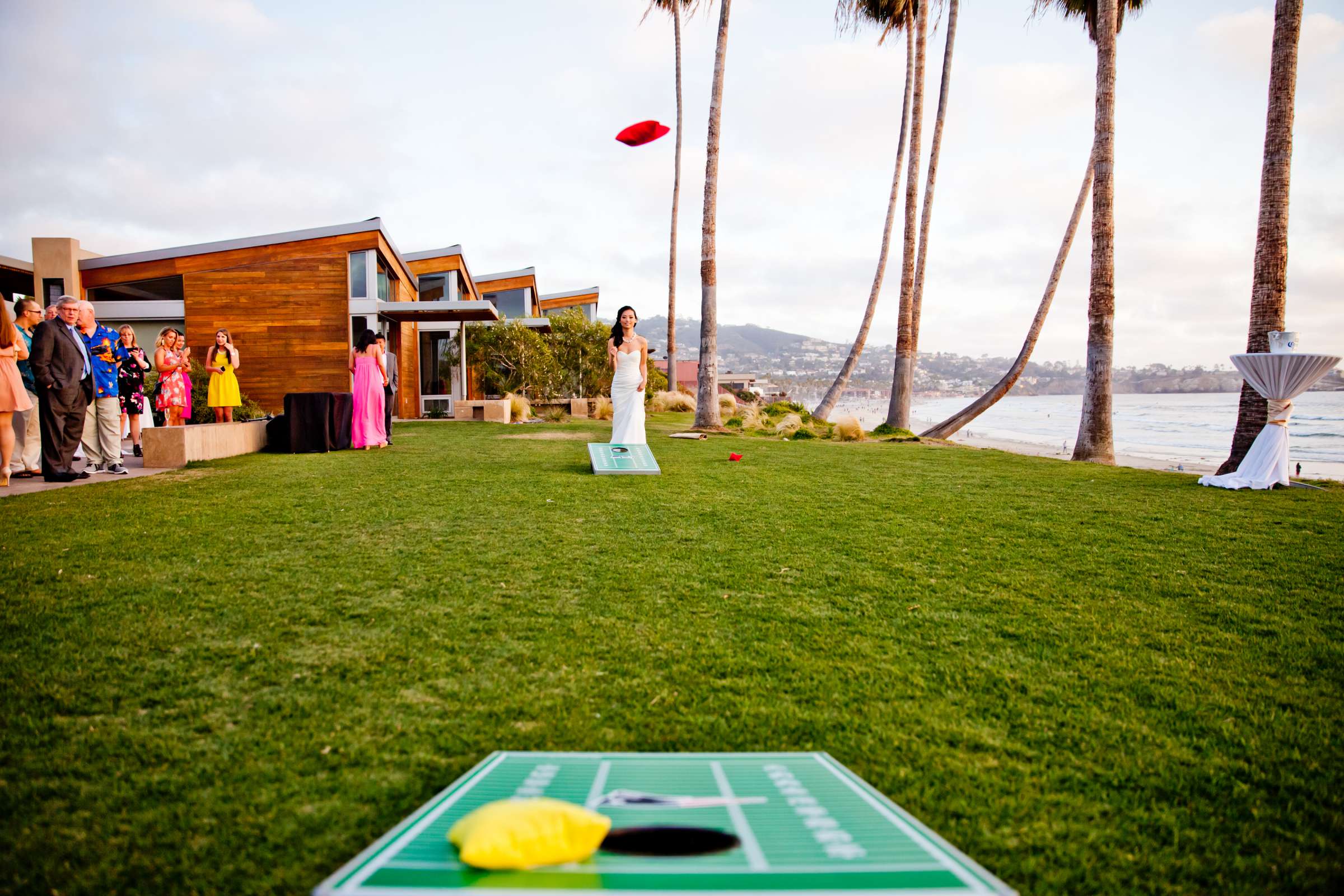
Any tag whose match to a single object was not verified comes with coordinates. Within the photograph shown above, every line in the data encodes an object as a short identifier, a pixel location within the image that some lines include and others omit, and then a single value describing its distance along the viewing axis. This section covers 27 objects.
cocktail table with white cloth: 7.29
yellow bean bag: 1.36
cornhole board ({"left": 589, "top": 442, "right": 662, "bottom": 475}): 8.37
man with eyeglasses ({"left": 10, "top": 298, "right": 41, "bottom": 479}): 7.64
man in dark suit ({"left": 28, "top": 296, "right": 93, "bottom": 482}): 7.04
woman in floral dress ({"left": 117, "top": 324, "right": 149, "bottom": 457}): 9.43
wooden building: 17.84
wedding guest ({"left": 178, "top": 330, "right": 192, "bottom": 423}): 11.07
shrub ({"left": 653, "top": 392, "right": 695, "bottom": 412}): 26.14
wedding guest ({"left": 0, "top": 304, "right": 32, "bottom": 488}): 6.78
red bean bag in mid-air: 13.87
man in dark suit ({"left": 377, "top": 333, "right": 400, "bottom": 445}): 12.61
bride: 9.52
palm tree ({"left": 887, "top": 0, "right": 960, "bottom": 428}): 16.53
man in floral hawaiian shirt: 7.95
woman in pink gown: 11.87
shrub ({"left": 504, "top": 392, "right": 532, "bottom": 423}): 20.59
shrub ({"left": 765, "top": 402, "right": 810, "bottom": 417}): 21.69
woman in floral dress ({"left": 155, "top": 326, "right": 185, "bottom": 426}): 10.45
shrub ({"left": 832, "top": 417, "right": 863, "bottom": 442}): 15.66
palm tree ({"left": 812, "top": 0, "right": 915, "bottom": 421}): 18.19
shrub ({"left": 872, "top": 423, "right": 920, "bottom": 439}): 15.94
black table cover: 10.73
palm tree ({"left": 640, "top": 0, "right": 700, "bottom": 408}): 22.55
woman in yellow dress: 10.96
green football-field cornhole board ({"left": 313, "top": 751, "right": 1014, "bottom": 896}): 1.29
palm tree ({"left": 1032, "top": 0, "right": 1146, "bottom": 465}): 10.72
